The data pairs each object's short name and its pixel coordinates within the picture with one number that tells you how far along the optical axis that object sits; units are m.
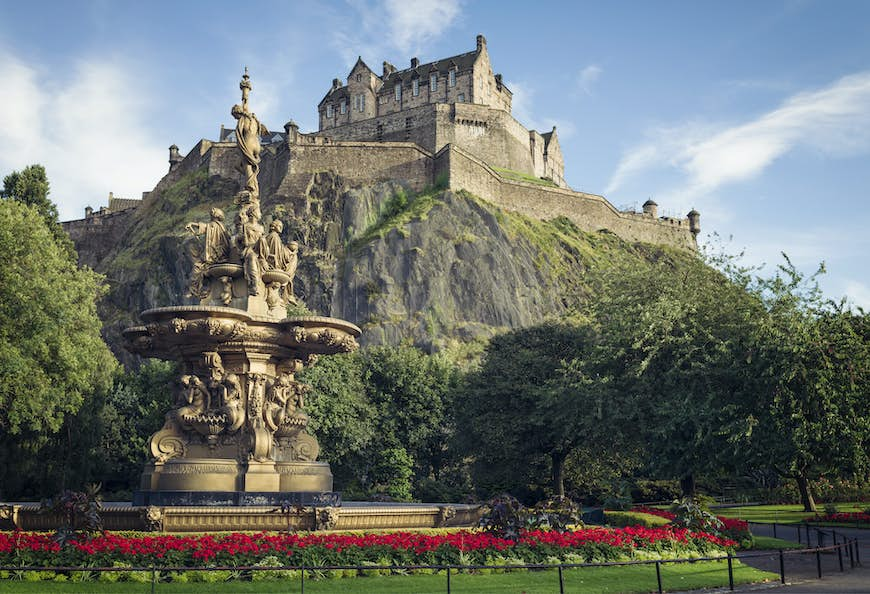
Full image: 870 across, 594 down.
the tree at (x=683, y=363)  28.97
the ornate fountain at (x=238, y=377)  16.95
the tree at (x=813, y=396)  27.31
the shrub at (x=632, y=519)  25.02
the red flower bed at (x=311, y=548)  12.77
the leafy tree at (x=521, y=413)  39.00
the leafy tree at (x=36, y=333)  27.28
